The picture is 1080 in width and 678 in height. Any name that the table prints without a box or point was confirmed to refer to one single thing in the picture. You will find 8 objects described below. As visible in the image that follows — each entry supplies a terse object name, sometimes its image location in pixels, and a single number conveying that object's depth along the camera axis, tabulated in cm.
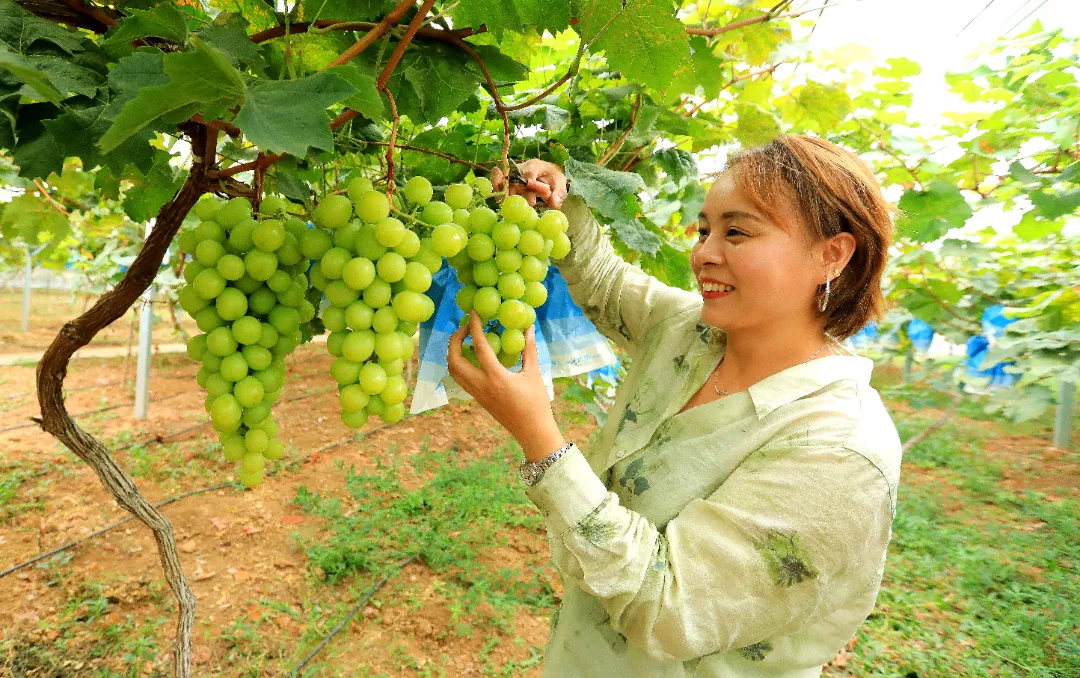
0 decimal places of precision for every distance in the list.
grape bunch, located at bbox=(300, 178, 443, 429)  97
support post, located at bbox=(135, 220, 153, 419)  579
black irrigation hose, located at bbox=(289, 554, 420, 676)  303
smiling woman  110
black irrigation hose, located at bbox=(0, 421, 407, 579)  353
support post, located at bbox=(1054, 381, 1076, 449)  681
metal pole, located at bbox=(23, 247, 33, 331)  1328
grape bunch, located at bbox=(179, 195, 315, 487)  101
